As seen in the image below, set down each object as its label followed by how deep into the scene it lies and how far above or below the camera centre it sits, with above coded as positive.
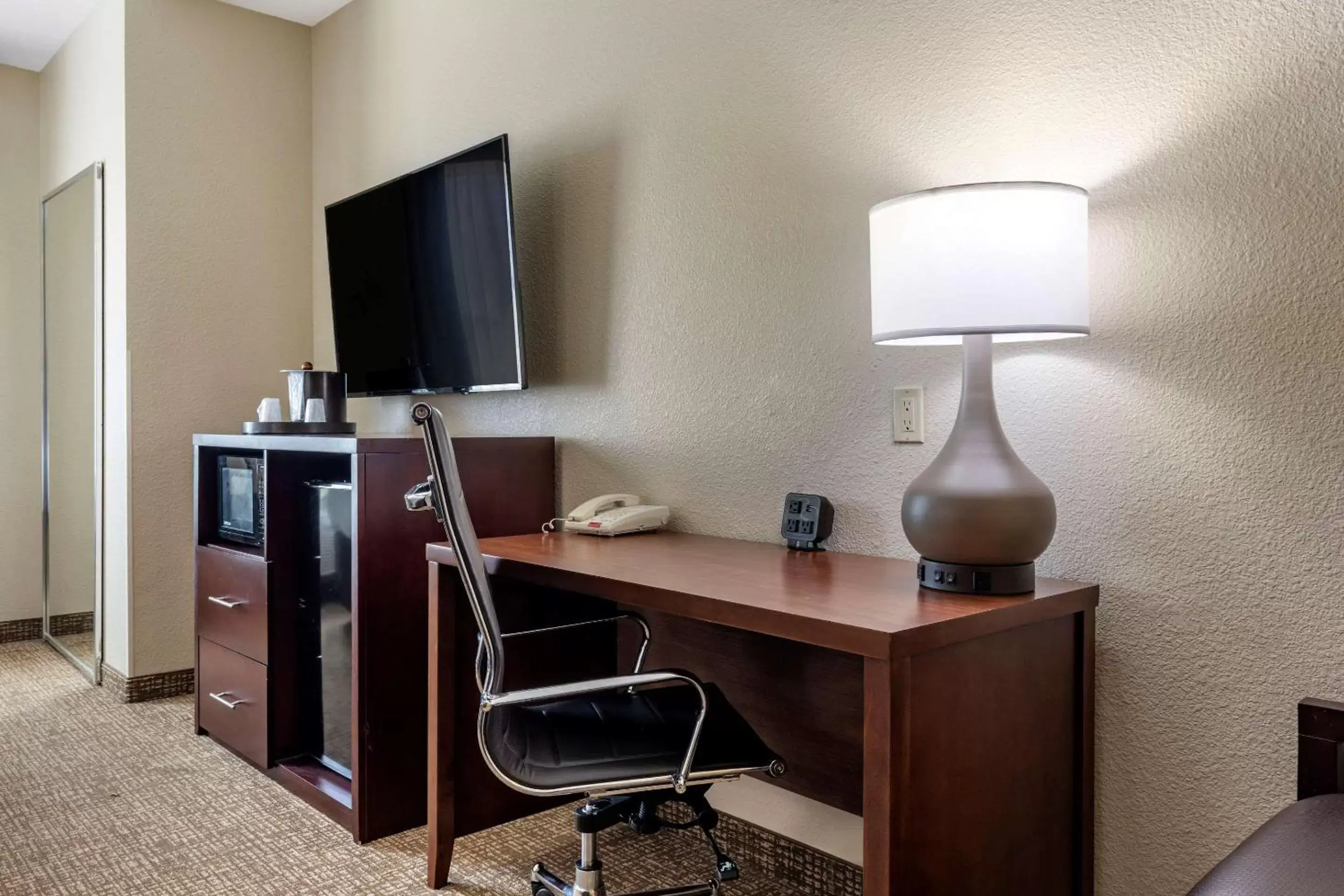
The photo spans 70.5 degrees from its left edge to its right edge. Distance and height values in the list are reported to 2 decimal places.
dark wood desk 1.23 -0.44
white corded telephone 2.23 -0.22
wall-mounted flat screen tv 2.56 +0.43
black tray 2.85 -0.01
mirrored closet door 3.65 +0.03
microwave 2.80 -0.22
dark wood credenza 2.28 -0.49
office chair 1.50 -0.54
